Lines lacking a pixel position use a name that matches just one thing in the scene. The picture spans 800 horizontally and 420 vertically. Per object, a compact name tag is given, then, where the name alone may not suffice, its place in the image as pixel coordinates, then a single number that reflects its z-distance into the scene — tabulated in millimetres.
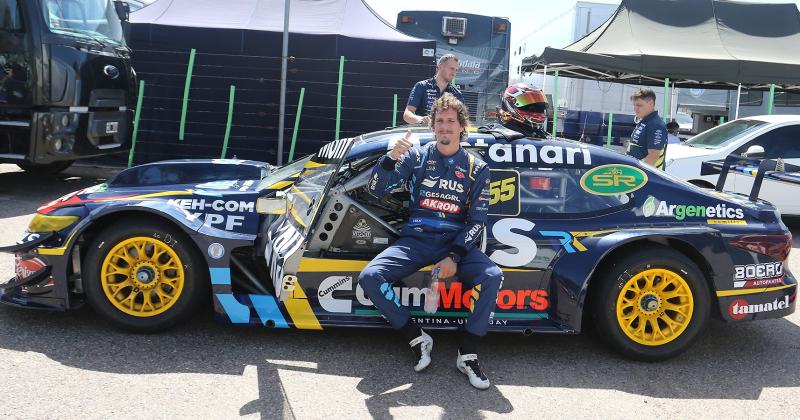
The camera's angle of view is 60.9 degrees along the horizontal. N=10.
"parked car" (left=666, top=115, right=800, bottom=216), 8008
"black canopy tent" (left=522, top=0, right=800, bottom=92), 11758
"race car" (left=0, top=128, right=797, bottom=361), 3738
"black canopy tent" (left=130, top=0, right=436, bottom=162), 10031
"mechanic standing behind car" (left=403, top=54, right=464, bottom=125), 6039
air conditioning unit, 13297
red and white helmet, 4113
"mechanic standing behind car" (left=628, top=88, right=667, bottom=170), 5805
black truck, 7398
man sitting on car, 3574
